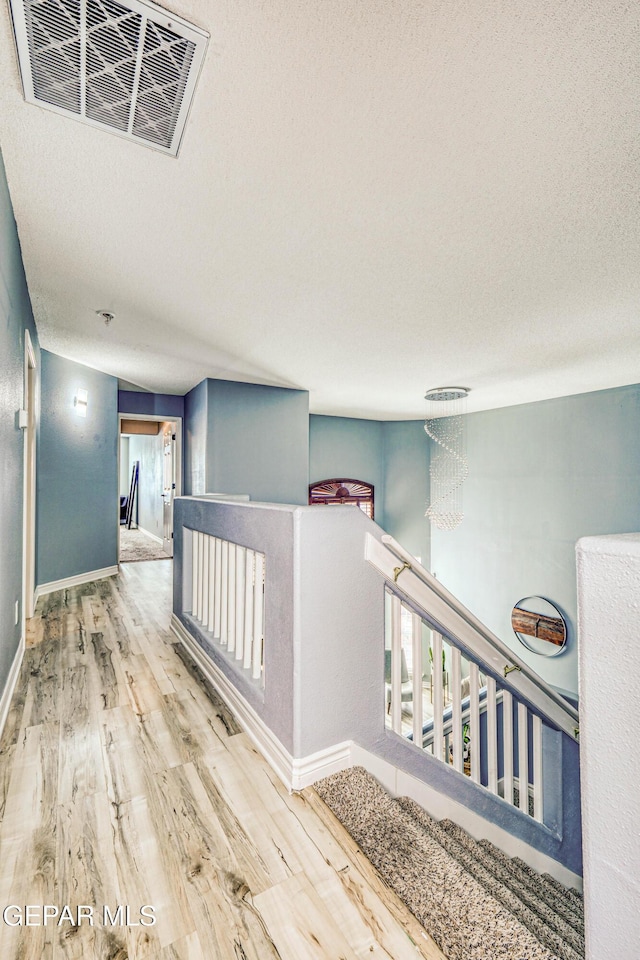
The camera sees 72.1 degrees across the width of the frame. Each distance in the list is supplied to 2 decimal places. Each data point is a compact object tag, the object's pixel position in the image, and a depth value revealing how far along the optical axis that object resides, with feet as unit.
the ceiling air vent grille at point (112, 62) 3.86
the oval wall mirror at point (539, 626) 18.35
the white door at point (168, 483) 22.47
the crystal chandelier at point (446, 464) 23.49
